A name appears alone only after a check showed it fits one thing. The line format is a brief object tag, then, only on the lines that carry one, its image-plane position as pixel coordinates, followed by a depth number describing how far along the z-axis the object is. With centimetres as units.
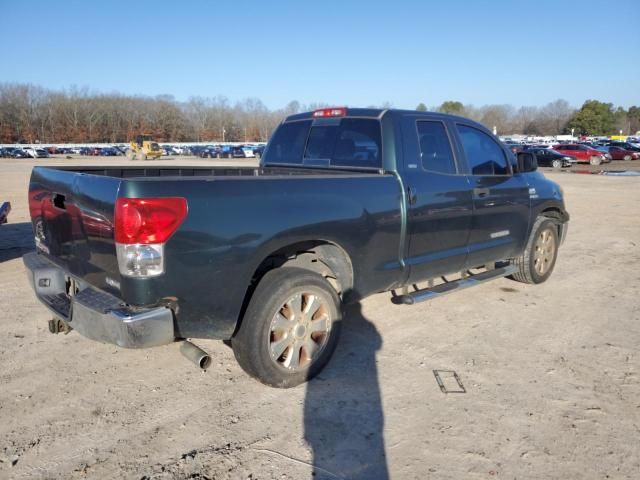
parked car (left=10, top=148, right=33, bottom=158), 6338
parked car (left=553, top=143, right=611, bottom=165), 3941
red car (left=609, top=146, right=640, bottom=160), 4412
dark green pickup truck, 290
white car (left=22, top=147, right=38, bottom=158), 6506
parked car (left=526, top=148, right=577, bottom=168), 3659
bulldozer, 5481
